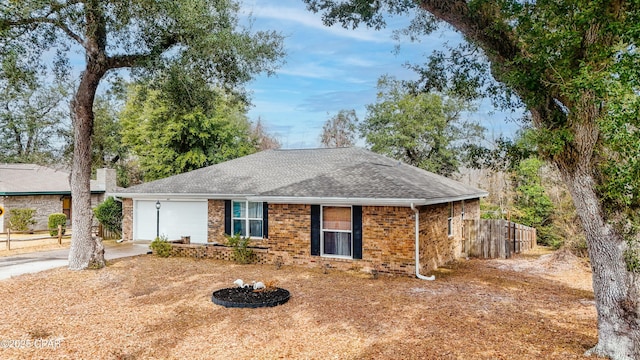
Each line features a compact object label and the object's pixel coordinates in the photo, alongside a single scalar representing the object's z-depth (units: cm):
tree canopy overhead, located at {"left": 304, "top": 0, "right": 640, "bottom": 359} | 516
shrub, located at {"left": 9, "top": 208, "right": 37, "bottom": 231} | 2138
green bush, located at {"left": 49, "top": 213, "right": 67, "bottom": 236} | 2117
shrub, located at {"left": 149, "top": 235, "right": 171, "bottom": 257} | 1483
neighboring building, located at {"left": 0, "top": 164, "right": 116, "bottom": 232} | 2180
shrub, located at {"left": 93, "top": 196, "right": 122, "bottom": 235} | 1973
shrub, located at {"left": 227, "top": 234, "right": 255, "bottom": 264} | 1352
